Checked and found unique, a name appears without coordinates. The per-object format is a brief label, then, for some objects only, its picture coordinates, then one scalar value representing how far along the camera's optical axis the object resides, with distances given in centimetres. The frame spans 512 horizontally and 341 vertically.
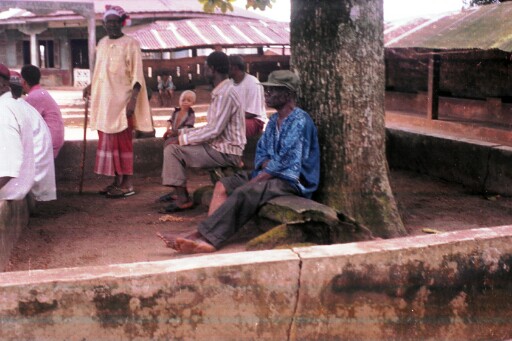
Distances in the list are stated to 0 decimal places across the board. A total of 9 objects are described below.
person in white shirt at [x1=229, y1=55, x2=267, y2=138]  701
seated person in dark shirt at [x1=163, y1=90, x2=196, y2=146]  651
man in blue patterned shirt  450
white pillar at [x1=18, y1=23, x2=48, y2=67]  2416
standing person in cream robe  647
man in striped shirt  559
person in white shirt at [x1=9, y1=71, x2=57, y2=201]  563
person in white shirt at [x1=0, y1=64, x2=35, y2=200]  436
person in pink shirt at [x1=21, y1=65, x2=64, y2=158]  656
